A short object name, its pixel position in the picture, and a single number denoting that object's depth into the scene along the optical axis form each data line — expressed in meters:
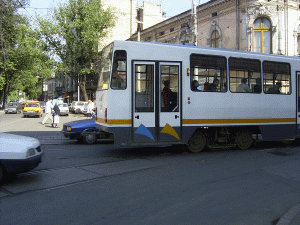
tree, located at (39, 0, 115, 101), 40.41
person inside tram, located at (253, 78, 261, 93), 10.09
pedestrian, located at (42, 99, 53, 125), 20.44
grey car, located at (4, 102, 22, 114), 41.59
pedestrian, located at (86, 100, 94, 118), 20.00
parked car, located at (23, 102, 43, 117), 31.52
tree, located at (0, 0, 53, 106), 40.34
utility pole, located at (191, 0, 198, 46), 18.92
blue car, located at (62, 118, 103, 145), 11.51
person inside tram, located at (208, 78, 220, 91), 9.36
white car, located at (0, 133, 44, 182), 5.67
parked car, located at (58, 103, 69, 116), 36.80
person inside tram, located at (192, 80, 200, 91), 9.07
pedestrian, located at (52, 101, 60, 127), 19.77
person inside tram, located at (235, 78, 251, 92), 9.81
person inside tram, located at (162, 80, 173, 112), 8.76
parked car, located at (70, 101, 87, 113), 40.01
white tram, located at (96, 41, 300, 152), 8.40
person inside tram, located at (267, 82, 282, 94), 10.38
